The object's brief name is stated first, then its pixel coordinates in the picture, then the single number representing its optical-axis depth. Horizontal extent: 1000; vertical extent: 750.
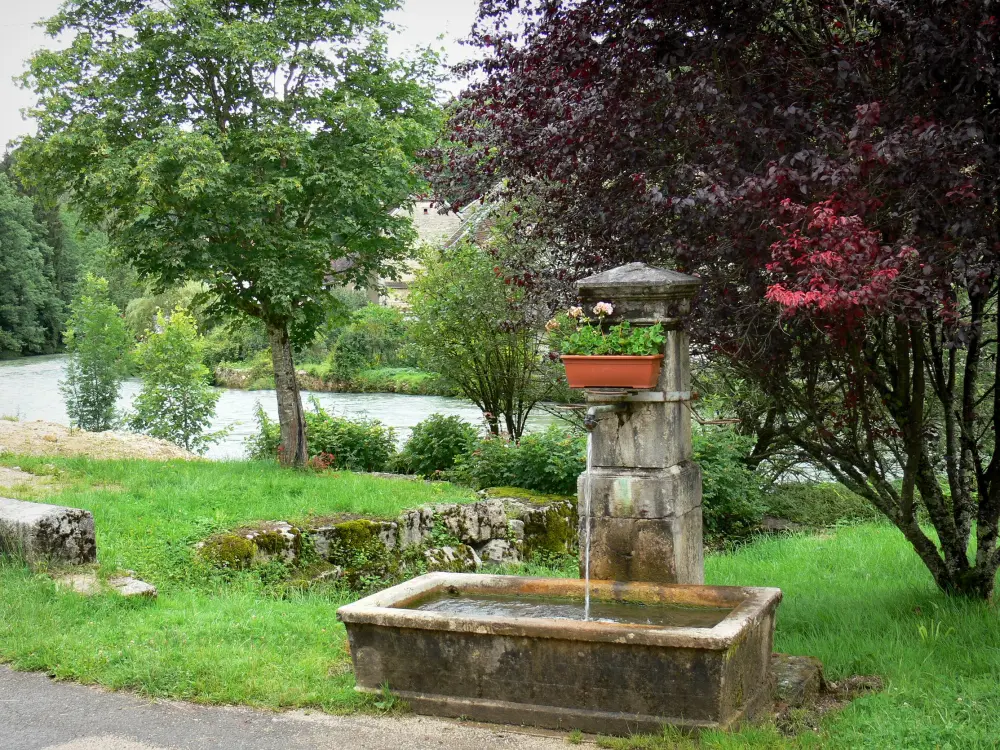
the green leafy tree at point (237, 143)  10.05
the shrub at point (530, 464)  11.32
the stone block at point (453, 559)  8.68
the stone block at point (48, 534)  6.15
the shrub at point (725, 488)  10.99
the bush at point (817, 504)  11.95
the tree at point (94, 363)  17.20
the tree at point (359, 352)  27.98
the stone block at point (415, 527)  8.53
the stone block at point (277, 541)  7.54
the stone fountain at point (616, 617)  3.89
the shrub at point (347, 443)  13.87
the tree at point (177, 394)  16.56
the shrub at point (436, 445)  13.31
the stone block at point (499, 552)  9.25
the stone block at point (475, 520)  9.11
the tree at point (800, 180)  4.20
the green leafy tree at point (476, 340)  14.36
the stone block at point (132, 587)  5.93
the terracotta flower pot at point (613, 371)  4.81
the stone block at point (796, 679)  4.39
